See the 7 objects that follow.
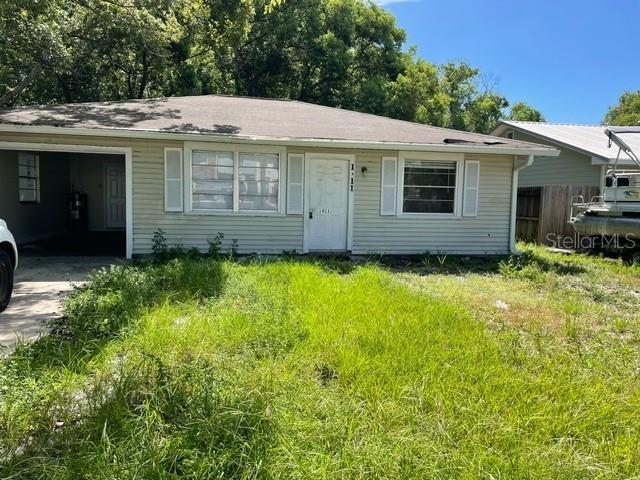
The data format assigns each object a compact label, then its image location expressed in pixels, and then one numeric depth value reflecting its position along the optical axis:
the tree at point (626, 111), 39.81
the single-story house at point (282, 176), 8.77
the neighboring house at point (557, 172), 12.59
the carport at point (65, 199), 9.80
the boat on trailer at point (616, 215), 9.61
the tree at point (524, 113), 49.94
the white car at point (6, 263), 5.14
